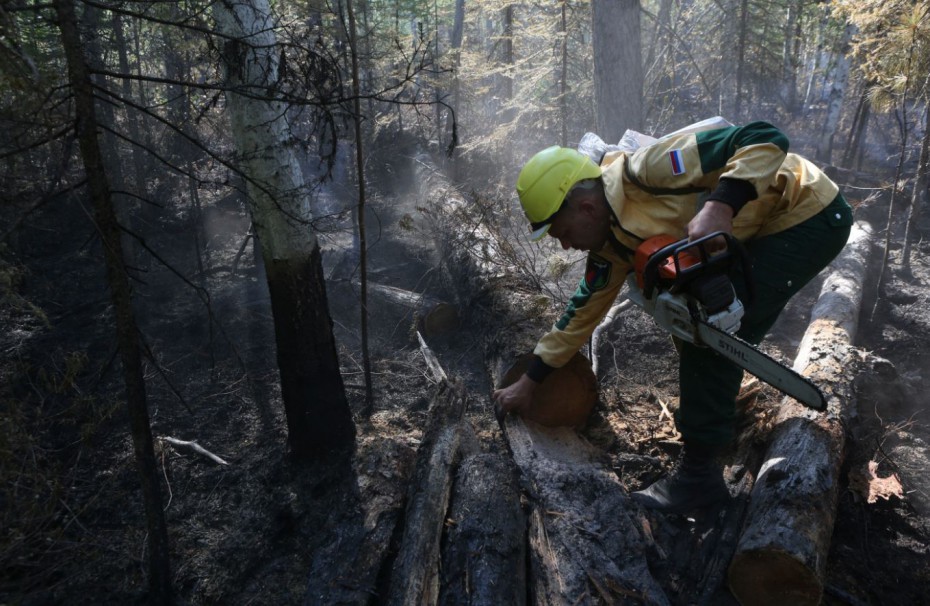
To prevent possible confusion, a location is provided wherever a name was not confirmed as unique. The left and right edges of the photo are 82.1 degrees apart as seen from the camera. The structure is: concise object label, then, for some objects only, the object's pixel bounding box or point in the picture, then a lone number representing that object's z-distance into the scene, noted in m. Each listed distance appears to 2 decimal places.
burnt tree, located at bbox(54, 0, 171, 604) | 2.07
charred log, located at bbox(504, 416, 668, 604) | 2.25
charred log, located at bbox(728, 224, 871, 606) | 2.32
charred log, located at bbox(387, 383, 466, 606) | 2.37
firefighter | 2.34
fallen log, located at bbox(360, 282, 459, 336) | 6.09
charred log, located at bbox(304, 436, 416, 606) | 2.46
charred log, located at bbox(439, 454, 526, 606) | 2.32
